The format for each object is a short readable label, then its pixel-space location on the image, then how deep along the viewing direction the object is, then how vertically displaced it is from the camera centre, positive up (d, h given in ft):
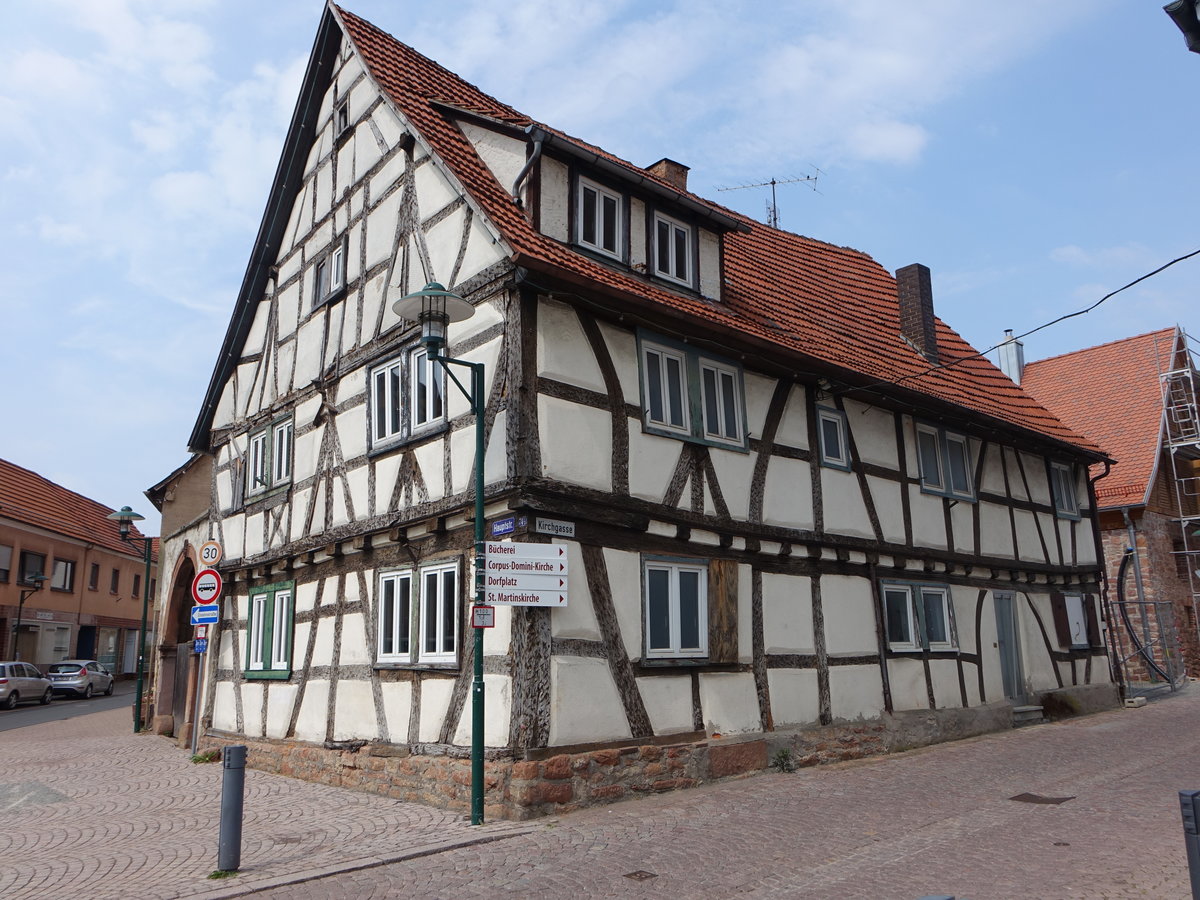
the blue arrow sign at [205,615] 42.60 +1.77
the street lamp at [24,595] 117.19 +7.64
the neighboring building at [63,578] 117.29 +10.78
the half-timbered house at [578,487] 33.50 +6.80
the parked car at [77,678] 111.55 -2.25
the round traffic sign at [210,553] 45.85 +4.78
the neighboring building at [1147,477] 78.23 +13.69
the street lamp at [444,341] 29.89 +9.55
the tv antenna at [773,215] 85.81 +37.68
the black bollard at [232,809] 24.98 -3.91
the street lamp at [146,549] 66.28 +7.94
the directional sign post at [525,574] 30.71 +2.40
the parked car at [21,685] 97.30 -2.70
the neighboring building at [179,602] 64.03 +3.74
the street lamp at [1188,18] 18.45 +11.65
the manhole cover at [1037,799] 30.94 -4.99
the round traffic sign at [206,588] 42.96 +2.95
